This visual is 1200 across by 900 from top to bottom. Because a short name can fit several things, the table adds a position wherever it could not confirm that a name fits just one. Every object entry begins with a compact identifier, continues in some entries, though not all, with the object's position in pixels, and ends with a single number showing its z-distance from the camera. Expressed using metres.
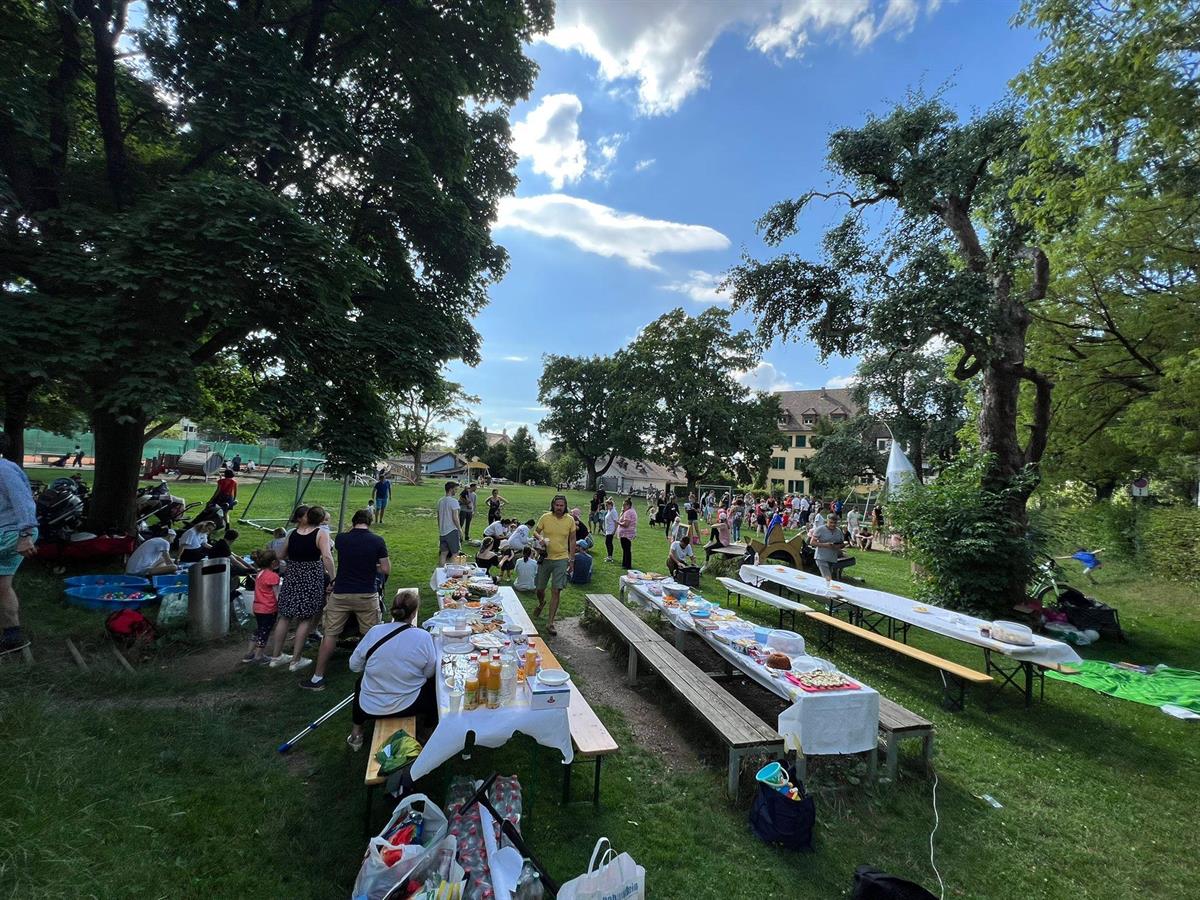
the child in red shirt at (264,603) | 6.34
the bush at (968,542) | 9.45
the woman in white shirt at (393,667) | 4.10
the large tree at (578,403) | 55.00
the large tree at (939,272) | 9.47
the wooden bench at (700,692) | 4.24
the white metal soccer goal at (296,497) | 15.17
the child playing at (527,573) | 10.62
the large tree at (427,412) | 10.51
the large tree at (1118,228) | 6.02
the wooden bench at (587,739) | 3.95
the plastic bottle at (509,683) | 3.92
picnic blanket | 6.82
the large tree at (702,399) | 37.47
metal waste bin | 6.79
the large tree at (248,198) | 6.79
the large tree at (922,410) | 35.31
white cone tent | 17.91
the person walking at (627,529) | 12.92
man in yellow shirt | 8.01
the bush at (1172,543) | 12.20
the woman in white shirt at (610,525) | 14.72
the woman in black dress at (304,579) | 6.10
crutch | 4.39
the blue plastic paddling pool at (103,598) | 7.06
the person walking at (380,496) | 18.72
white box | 3.79
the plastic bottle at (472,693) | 3.75
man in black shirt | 5.74
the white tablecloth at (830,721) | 4.33
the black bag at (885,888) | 2.99
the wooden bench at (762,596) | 7.91
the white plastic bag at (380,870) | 2.56
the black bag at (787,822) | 3.71
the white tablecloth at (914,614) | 5.91
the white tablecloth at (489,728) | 3.48
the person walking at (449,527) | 10.37
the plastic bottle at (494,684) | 3.81
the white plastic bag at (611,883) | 2.55
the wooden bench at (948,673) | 5.84
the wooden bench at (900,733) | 4.62
